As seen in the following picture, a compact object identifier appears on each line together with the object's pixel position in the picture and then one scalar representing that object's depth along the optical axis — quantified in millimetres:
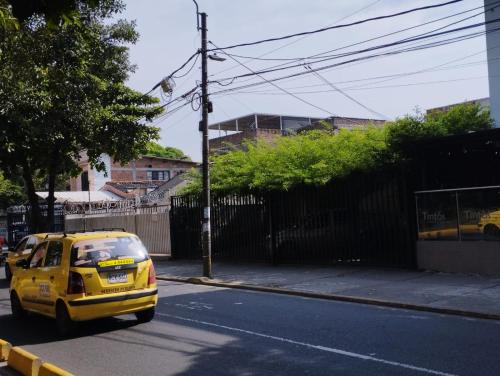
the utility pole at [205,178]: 15766
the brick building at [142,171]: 57831
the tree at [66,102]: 11203
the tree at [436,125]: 16031
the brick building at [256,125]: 43688
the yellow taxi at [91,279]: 8930
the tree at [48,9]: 4066
